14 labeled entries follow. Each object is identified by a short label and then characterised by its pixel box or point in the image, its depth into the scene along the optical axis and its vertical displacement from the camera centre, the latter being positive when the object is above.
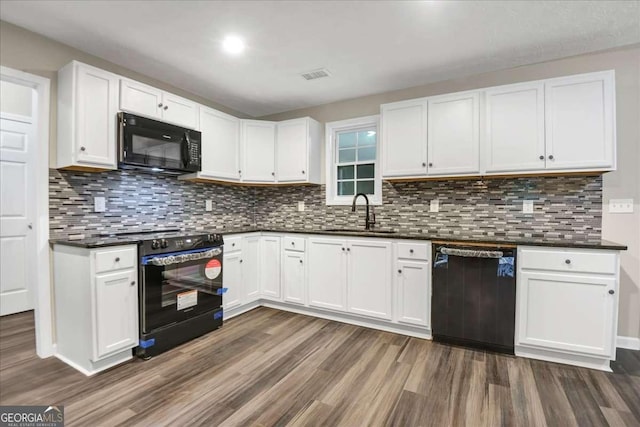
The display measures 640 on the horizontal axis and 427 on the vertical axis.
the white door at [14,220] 3.29 -0.11
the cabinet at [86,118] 2.23 +0.70
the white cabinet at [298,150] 3.58 +0.73
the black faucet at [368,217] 3.40 -0.06
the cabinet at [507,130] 2.33 +0.70
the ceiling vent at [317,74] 2.88 +1.33
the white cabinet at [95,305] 2.08 -0.68
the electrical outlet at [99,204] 2.55 +0.05
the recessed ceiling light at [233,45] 2.34 +1.32
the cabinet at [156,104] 2.50 +0.95
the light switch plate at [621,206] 2.46 +0.05
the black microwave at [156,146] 2.45 +0.57
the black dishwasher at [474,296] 2.36 -0.68
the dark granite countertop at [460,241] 2.10 -0.22
